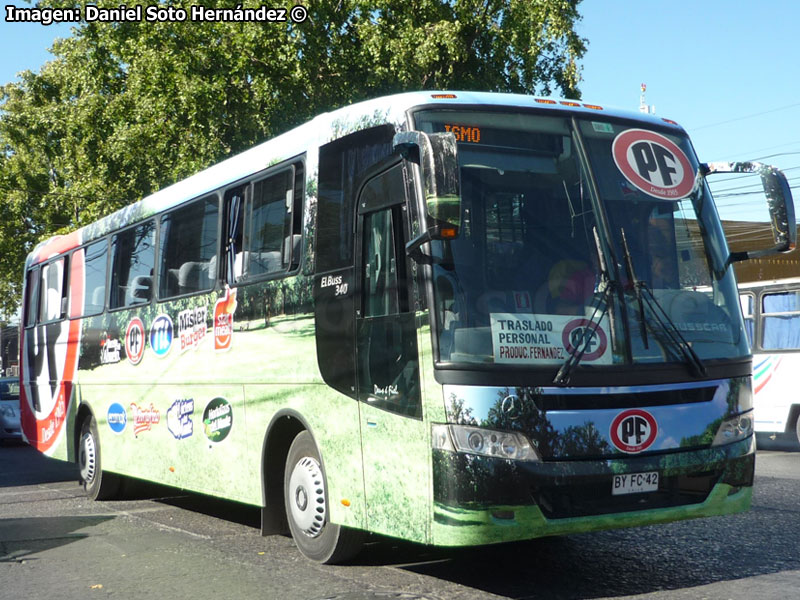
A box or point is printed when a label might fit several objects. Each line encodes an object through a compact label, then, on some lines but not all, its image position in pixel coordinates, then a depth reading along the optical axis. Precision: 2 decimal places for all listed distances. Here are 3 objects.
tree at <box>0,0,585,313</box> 18.84
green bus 5.78
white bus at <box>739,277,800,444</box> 16.92
